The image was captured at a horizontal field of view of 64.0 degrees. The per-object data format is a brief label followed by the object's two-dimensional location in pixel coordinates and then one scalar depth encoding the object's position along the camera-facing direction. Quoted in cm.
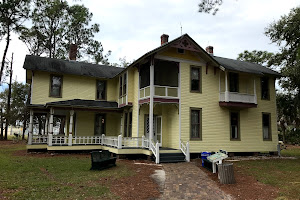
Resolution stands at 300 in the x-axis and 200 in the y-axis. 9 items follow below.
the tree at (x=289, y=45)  1628
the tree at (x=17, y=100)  3900
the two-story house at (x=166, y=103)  1541
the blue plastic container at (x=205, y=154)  1249
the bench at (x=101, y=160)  1097
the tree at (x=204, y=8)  1160
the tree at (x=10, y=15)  3049
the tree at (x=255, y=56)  3722
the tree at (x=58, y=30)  3325
